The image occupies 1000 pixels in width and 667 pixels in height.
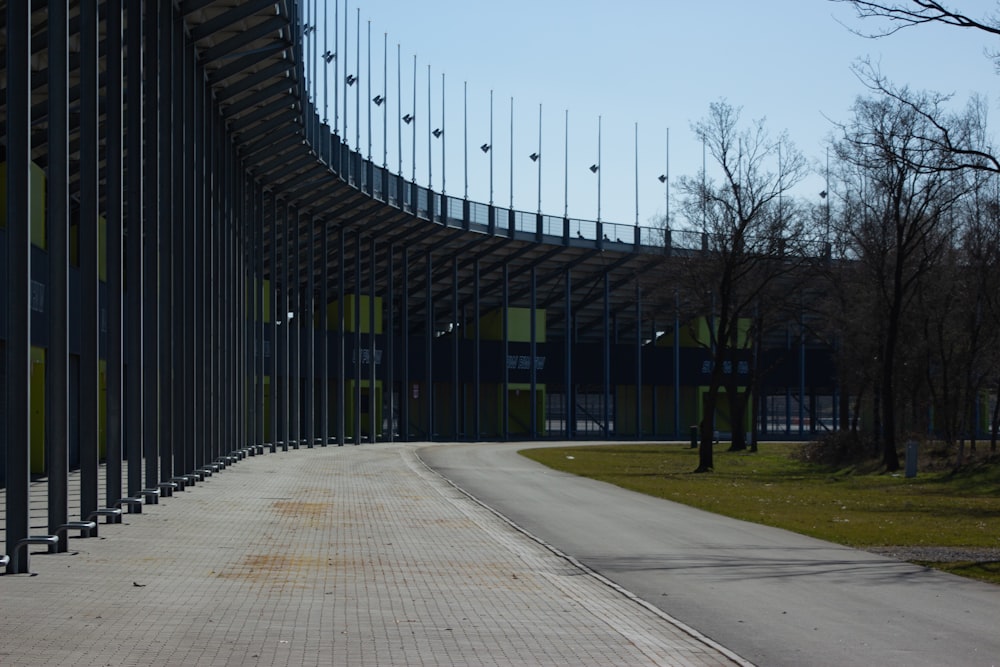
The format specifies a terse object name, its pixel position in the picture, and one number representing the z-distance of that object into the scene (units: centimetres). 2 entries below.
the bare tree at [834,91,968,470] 3906
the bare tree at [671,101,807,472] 4200
